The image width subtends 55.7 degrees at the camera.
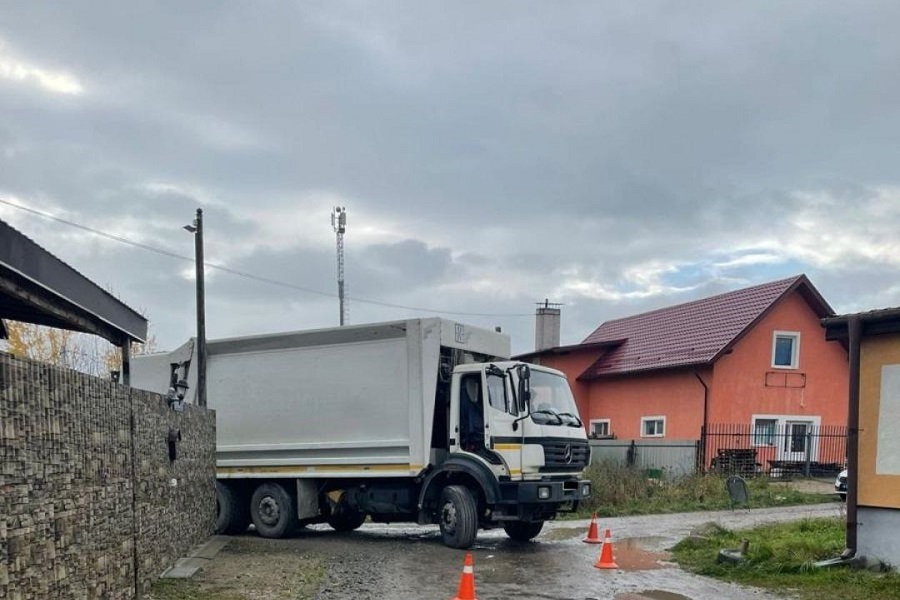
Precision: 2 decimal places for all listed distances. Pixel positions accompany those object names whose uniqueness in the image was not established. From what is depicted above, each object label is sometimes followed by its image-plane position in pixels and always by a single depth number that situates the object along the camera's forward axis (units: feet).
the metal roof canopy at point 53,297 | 22.89
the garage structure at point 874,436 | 33.65
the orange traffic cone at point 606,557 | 36.83
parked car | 61.84
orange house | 88.33
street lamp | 48.24
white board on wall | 33.76
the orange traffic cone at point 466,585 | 26.30
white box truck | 41.19
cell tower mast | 118.83
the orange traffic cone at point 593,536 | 44.98
